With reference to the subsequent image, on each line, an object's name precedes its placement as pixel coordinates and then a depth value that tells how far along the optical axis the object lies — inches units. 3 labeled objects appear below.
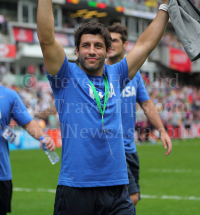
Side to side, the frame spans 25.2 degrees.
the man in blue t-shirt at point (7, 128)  187.3
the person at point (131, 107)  214.8
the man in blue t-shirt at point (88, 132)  136.0
